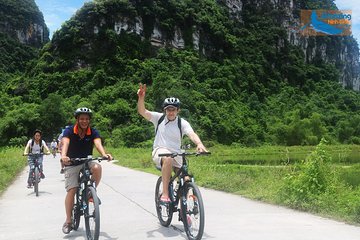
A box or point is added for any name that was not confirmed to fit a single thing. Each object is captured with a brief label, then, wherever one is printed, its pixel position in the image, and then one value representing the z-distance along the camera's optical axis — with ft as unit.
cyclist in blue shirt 17.97
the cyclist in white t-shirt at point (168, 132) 18.33
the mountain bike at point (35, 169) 35.37
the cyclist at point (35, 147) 37.24
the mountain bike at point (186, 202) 16.02
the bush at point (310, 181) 25.29
